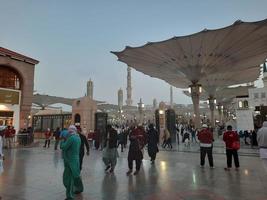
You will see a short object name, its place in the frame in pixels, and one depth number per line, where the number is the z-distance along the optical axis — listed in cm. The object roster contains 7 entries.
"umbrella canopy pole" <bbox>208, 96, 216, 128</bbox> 3378
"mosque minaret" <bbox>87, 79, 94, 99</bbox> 12356
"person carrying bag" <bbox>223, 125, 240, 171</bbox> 857
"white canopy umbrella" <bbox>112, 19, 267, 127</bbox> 1478
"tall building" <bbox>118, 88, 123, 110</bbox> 15152
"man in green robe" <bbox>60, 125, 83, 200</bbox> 490
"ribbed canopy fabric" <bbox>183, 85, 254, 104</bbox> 4476
